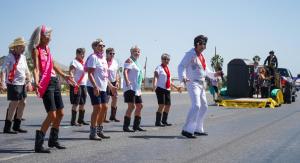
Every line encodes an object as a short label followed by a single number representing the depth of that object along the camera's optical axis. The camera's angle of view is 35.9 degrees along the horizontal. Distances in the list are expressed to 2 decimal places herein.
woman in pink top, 6.87
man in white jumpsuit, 9.20
